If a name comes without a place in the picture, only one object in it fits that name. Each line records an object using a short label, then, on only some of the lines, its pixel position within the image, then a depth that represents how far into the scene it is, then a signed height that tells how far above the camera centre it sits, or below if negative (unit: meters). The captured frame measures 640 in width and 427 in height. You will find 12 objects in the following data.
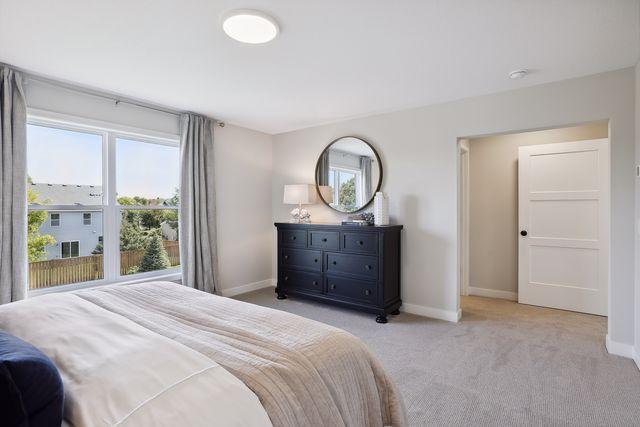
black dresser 3.54 -0.64
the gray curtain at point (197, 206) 3.93 +0.08
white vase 3.73 +0.03
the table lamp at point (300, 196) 4.32 +0.21
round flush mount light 1.97 +1.20
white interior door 3.69 -0.19
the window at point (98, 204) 3.04 +0.11
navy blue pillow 0.69 -0.41
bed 0.88 -0.51
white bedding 0.84 -0.49
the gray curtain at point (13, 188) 2.65 +0.22
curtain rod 2.87 +1.22
